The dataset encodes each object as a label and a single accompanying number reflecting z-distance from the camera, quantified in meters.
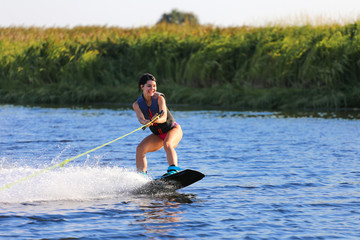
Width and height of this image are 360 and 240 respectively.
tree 146.60
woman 16.73
